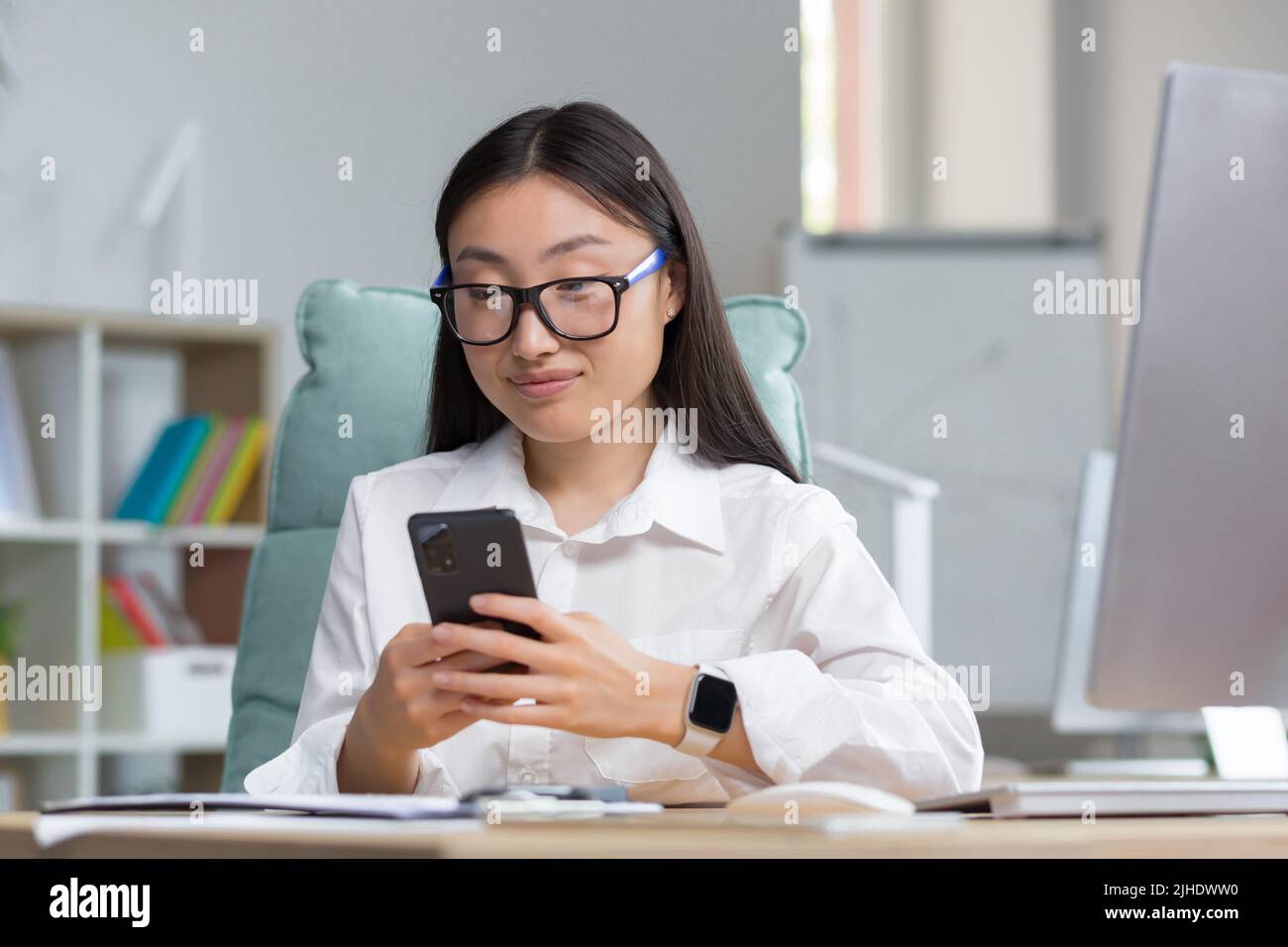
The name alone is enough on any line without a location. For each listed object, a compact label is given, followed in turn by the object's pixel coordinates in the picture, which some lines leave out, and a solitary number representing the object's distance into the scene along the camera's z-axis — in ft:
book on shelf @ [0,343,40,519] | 10.05
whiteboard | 13.44
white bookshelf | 10.17
